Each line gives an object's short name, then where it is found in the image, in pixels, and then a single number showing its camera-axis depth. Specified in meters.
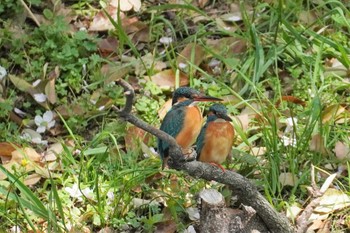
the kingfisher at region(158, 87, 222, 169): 8.83
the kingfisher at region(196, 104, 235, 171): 8.88
